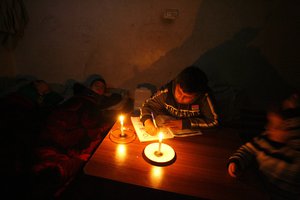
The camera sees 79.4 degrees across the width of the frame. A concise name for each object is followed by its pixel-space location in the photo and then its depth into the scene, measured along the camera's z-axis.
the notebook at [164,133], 1.38
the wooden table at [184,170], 1.02
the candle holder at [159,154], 1.15
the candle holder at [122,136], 1.32
